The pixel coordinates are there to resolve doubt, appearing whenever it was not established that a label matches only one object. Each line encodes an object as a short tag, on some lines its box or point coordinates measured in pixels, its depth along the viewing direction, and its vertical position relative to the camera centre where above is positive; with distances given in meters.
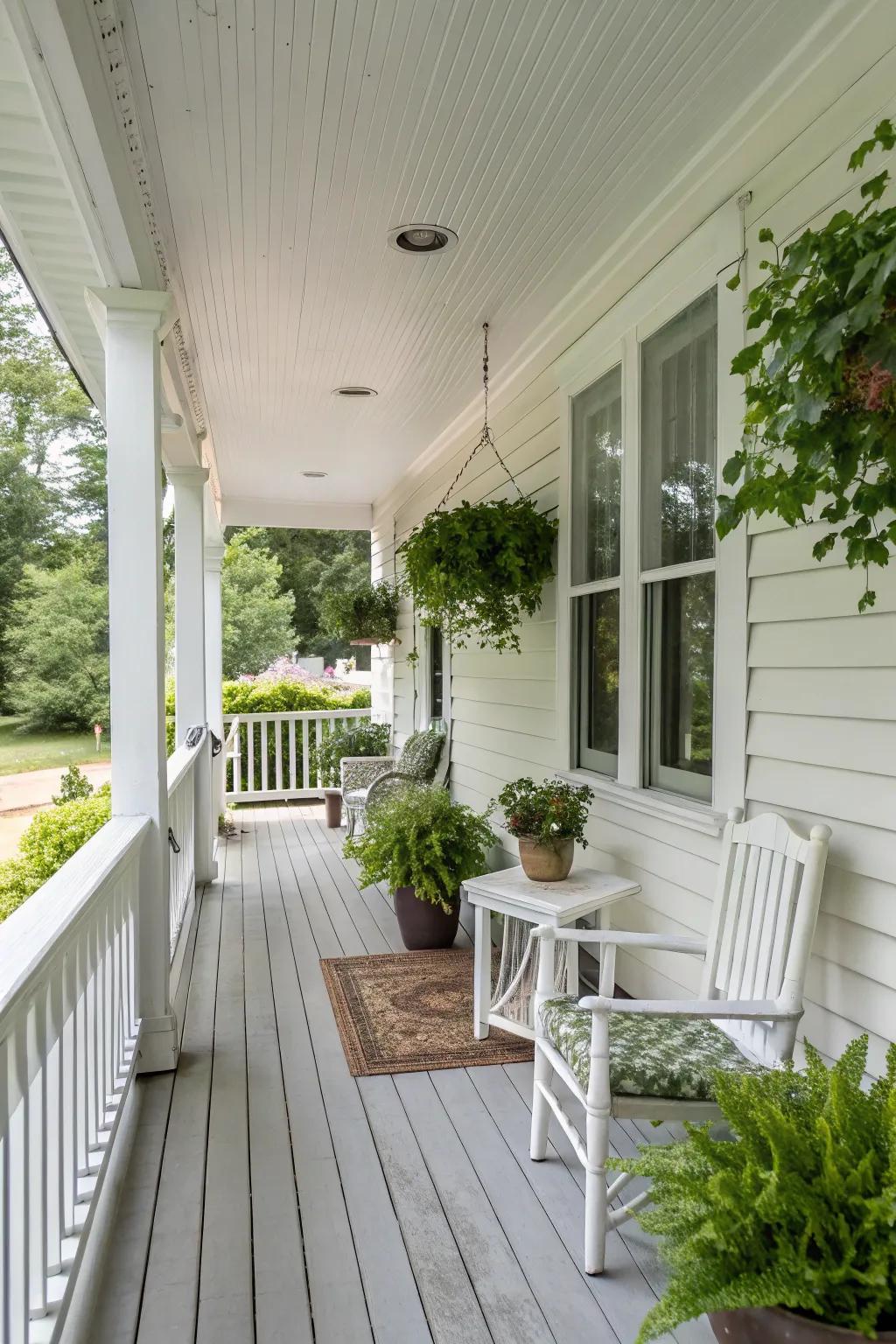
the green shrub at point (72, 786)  4.21 -0.64
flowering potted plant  3.18 -0.62
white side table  2.94 -0.83
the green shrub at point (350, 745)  7.96 -0.83
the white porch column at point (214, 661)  6.83 -0.08
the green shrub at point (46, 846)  3.86 -0.86
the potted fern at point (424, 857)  4.09 -0.94
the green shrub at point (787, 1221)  1.24 -0.84
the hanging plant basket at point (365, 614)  7.61 +0.31
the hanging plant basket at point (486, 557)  3.89 +0.41
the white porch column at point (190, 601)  5.18 +0.29
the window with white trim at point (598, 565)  3.50 +0.35
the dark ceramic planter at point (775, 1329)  1.23 -0.94
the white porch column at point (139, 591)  2.89 +0.19
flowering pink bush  14.05 -0.36
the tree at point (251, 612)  19.59 +0.84
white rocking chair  1.98 -0.89
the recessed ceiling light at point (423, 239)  3.07 +1.42
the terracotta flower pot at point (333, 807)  7.70 -1.32
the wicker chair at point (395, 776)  5.75 -0.85
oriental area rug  3.10 -1.39
